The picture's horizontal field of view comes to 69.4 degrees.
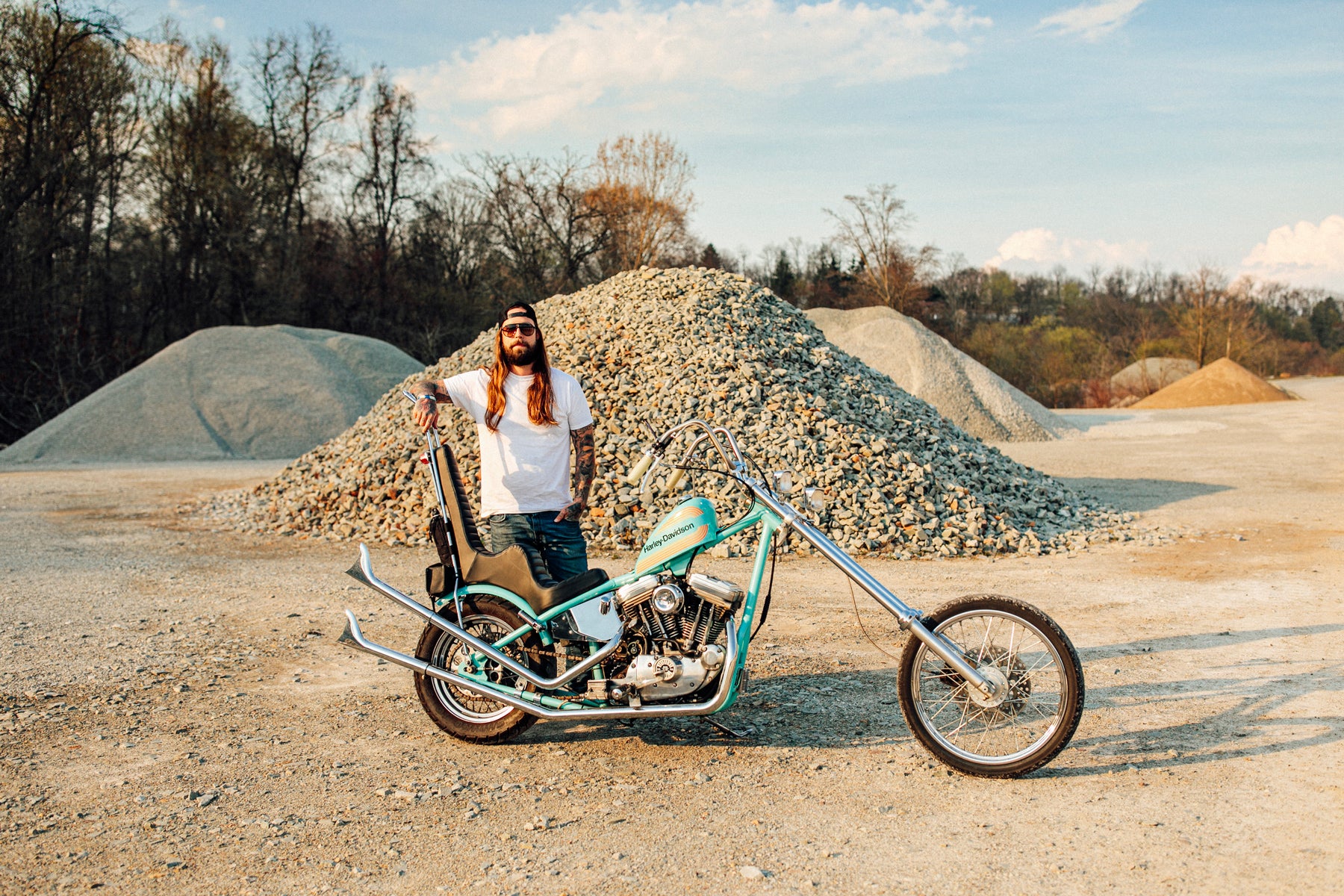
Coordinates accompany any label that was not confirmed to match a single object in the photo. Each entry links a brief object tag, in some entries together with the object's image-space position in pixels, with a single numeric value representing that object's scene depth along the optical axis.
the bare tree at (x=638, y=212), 42.28
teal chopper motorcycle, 3.64
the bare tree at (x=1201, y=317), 43.62
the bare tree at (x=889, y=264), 46.00
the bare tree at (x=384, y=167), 39.16
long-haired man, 4.20
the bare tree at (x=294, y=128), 36.59
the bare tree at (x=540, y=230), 40.19
